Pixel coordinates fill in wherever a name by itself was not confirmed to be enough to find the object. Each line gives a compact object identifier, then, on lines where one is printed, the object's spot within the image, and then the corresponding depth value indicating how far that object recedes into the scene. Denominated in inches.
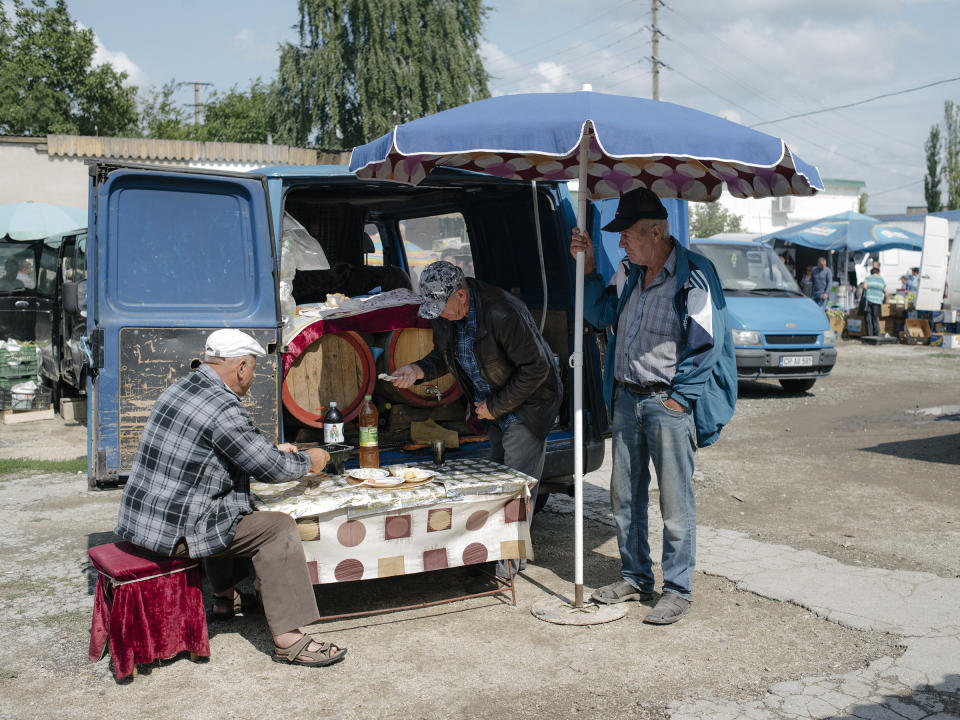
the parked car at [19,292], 453.1
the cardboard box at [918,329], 759.1
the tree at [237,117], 1927.9
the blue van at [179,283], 165.0
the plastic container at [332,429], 183.6
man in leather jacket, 181.3
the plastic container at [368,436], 186.9
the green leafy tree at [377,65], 1190.9
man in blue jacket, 165.3
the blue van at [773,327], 453.1
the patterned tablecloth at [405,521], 160.9
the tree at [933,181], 2110.0
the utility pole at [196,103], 1984.5
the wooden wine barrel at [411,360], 206.8
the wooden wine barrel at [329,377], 189.8
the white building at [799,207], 2541.8
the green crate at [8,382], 423.2
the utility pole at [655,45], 1310.5
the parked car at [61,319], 383.9
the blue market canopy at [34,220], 496.4
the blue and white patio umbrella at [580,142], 146.1
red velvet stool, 143.6
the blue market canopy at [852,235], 896.3
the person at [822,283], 799.7
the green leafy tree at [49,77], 1221.1
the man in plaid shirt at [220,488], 146.3
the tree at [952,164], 2089.1
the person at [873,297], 762.8
